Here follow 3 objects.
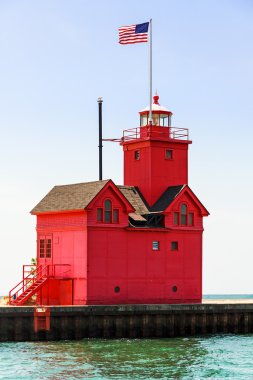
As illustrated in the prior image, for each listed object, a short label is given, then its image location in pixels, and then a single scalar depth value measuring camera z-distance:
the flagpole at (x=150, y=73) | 64.00
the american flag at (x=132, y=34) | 62.56
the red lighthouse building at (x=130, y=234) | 58.72
